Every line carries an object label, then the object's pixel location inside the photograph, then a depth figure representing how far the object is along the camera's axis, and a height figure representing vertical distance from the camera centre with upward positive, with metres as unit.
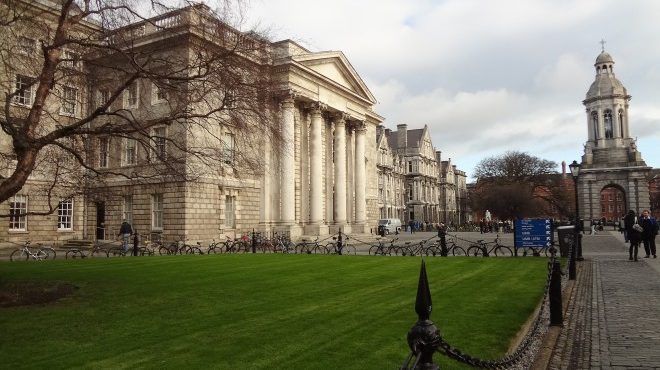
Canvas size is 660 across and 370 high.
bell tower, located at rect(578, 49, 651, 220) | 74.62 +9.29
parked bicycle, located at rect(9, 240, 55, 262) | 23.22 -1.50
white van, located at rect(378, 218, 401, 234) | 65.68 -0.98
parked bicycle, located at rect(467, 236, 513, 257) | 21.35 -1.40
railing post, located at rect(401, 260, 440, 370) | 3.33 -0.78
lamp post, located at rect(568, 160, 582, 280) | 14.48 -0.95
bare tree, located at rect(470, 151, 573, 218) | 76.44 +4.54
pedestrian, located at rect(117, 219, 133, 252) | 28.08 -0.58
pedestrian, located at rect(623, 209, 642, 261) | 19.08 -0.92
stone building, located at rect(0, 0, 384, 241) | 32.34 +2.10
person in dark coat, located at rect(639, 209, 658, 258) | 20.08 -0.75
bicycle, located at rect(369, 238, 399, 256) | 24.64 -1.69
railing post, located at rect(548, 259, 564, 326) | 8.36 -1.47
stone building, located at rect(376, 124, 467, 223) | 90.76 +7.83
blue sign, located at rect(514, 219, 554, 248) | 20.66 -0.77
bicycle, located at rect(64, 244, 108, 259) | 24.81 -1.63
